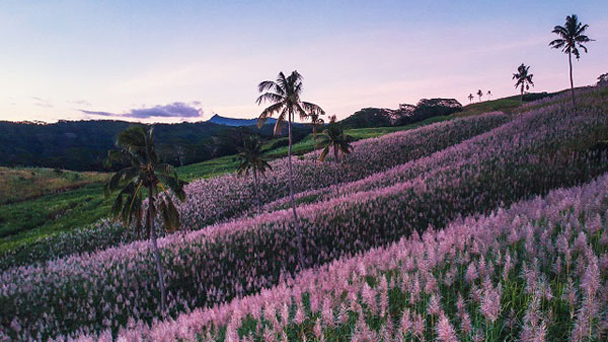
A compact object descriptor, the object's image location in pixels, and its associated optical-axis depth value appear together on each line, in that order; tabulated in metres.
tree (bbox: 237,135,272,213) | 29.65
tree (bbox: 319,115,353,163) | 32.34
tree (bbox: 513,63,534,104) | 57.29
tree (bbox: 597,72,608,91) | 65.12
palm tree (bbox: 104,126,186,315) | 13.27
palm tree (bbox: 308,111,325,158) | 19.39
